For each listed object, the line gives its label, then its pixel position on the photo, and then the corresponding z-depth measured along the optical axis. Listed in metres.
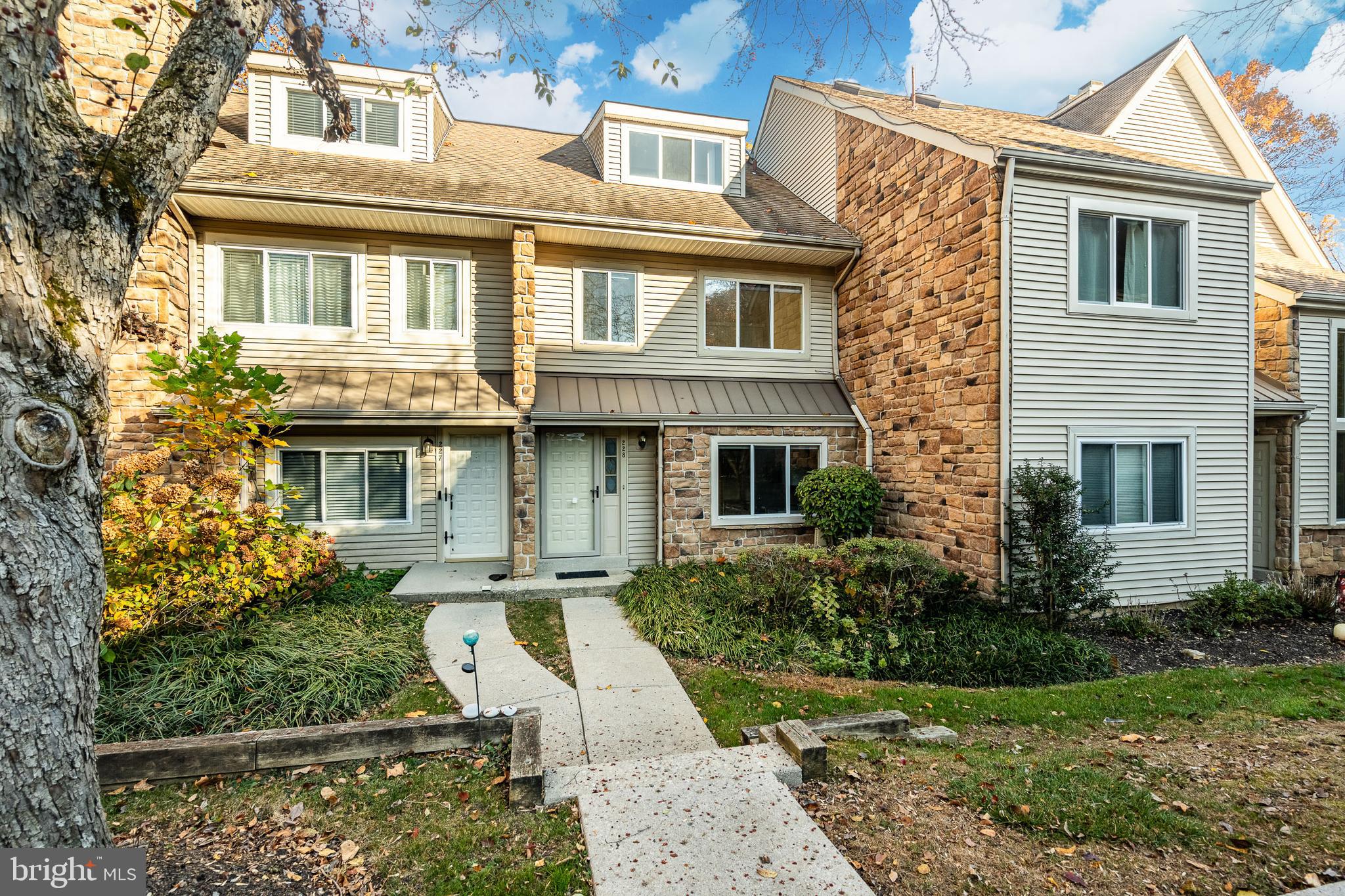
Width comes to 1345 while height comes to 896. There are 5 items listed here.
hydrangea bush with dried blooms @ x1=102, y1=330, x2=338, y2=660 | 4.99
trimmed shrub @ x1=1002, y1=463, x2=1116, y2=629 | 6.52
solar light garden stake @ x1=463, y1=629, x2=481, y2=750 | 3.65
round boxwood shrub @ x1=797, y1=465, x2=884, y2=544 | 8.59
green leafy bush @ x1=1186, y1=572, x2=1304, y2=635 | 7.14
